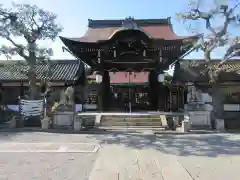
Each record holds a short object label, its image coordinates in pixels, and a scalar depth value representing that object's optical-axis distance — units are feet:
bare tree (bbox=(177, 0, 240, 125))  29.52
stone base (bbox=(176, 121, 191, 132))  26.80
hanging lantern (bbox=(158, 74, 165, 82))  38.66
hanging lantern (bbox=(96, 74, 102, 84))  38.61
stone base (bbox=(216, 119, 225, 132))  27.83
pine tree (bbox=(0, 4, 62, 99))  30.48
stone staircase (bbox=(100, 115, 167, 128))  29.98
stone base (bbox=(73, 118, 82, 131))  27.60
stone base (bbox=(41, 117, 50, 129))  28.31
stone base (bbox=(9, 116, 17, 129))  29.08
